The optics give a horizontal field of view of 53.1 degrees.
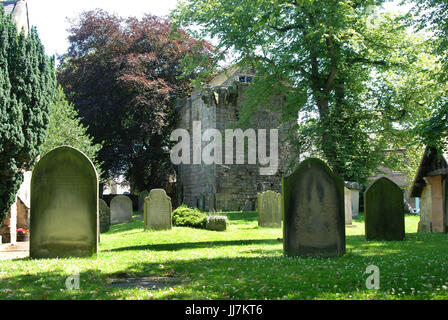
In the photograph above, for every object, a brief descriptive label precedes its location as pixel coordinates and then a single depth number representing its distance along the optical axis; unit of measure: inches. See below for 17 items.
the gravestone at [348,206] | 706.2
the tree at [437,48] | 348.8
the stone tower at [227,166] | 1093.1
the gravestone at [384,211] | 427.8
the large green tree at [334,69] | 864.9
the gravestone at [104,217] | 659.4
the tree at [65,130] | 821.9
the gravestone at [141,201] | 1161.4
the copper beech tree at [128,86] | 1178.6
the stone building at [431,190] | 587.2
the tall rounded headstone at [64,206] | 317.7
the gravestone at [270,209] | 681.6
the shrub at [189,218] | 677.3
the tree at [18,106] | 478.0
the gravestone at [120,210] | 821.9
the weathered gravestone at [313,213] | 328.5
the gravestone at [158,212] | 622.5
